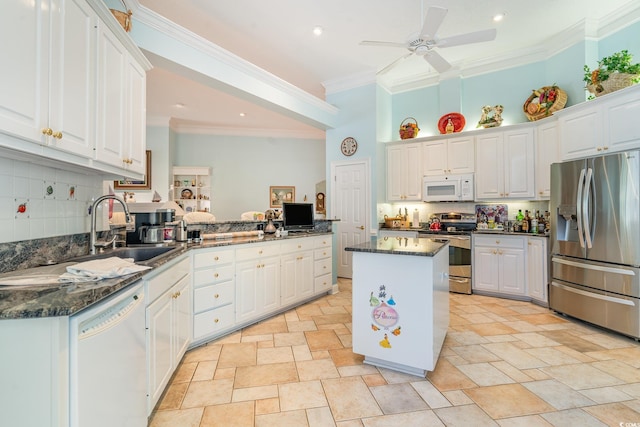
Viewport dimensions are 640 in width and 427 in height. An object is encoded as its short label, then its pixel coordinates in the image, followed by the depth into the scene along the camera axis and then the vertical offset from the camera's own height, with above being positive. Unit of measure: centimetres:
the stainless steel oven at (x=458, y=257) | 448 -61
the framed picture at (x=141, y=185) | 657 +70
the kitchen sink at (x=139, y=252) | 229 -27
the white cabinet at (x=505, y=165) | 429 +75
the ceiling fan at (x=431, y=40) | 270 +167
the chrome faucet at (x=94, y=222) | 217 -4
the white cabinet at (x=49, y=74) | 122 +67
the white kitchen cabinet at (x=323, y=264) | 416 -68
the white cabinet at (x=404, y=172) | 513 +77
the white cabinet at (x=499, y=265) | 415 -70
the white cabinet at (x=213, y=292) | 269 -70
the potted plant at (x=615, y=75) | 317 +150
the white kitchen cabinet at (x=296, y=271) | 364 -69
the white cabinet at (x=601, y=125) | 300 +97
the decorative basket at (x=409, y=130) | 530 +151
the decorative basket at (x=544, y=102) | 400 +155
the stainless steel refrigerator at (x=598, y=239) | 287 -25
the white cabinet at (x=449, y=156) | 473 +97
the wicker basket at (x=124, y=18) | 224 +150
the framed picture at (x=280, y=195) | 798 +57
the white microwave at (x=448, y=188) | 473 +45
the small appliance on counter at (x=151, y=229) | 269 -11
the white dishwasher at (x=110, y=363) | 104 -59
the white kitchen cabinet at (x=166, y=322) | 174 -71
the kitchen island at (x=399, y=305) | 222 -68
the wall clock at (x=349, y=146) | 538 +126
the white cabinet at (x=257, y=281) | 310 -69
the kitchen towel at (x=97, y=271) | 133 -25
